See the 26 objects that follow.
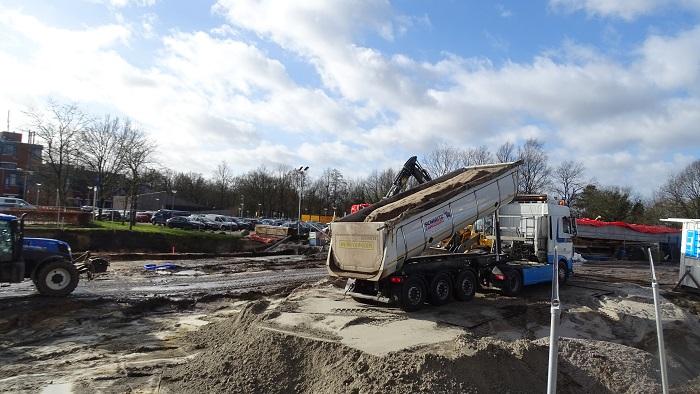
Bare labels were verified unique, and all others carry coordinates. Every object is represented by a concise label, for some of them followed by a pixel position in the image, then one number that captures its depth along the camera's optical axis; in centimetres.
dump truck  1195
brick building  8769
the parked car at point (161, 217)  5681
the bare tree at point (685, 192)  6950
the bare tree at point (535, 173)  7394
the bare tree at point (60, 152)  4316
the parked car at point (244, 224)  6312
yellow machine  1623
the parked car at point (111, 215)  5901
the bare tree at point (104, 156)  4700
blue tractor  1386
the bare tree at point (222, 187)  11056
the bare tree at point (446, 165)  7638
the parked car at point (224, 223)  5792
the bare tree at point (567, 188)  7844
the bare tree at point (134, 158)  4725
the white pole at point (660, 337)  557
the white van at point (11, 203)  4438
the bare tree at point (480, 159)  7381
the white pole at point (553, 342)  399
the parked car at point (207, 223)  5408
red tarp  3769
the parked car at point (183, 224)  5150
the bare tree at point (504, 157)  7372
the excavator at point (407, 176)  1684
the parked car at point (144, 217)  6638
